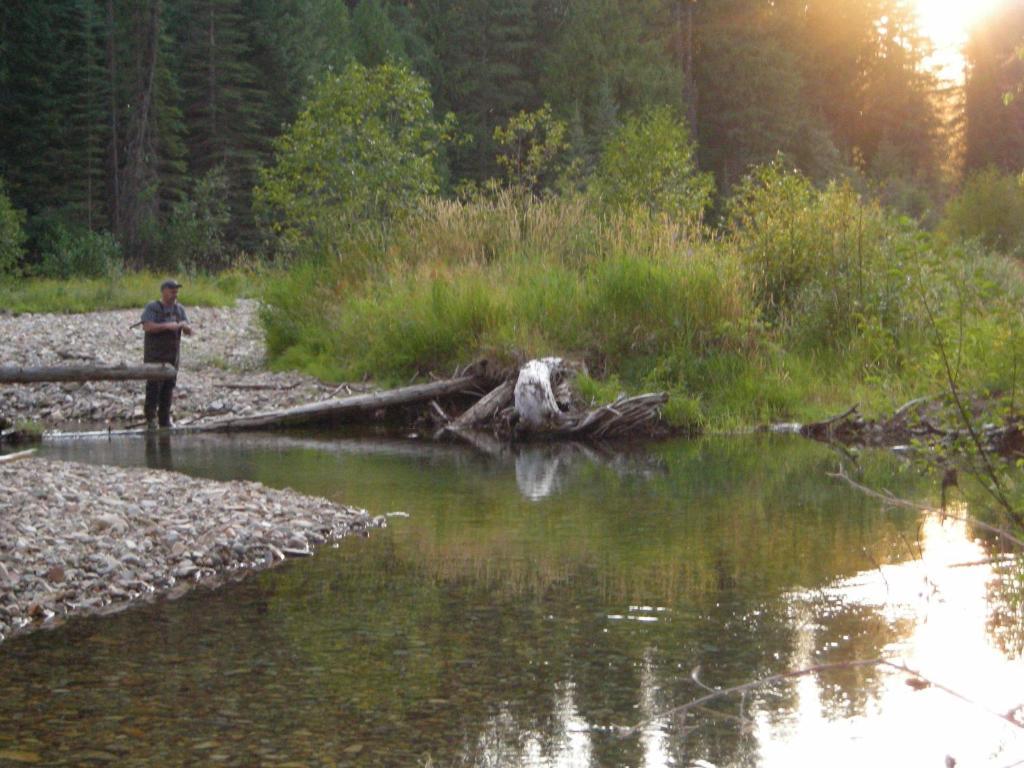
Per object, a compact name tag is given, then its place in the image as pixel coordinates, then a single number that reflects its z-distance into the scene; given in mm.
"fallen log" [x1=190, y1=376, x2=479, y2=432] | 16859
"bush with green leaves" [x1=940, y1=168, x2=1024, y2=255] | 37812
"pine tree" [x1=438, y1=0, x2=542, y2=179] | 65125
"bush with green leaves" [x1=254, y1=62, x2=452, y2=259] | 26359
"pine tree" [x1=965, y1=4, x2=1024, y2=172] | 54062
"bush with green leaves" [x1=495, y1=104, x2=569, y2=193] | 31345
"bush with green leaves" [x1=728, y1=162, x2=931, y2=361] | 17484
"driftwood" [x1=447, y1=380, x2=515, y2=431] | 16516
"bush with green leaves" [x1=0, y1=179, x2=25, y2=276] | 34969
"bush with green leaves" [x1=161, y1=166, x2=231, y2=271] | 47594
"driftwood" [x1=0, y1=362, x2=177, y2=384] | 14586
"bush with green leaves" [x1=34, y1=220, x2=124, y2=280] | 39219
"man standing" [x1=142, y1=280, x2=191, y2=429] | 16219
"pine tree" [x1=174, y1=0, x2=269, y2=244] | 55312
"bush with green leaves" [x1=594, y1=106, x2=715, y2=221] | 31516
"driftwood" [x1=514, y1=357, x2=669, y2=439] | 15859
